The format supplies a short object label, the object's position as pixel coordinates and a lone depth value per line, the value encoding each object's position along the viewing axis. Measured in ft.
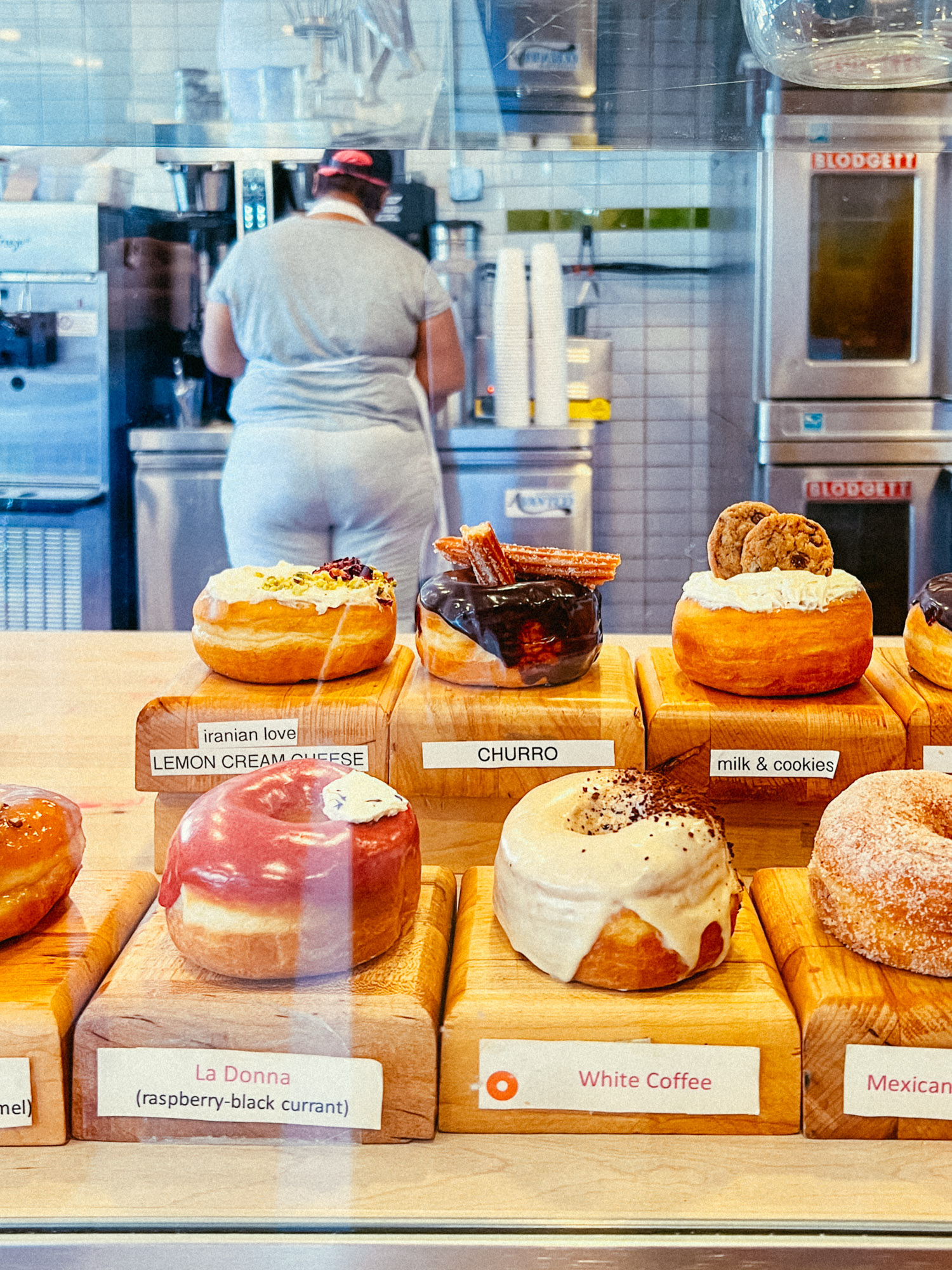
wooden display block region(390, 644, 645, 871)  2.85
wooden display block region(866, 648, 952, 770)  2.85
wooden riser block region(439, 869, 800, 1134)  2.03
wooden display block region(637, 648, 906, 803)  2.81
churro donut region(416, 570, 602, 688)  2.97
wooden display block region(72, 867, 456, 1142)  2.02
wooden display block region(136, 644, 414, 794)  2.85
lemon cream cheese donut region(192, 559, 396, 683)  3.00
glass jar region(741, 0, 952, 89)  1.99
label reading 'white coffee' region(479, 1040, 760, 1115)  2.02
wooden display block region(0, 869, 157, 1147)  2.01
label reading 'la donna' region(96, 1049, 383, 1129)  2.01
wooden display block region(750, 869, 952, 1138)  2.02
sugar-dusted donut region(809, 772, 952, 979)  2.11
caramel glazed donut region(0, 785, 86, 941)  2.22
